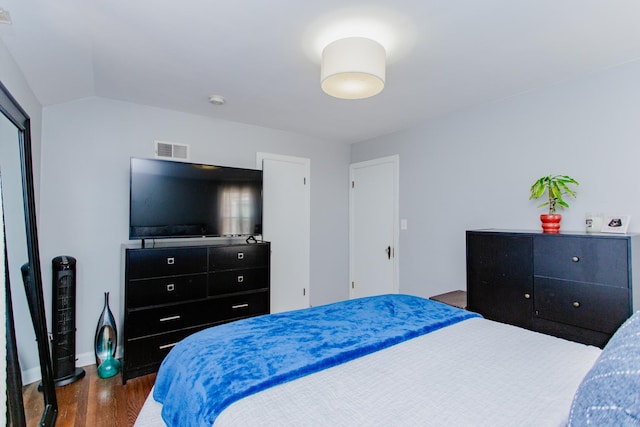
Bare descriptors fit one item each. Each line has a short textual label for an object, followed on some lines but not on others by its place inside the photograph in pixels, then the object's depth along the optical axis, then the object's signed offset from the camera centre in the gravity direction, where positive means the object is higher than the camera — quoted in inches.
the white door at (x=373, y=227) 157.3 -3.8
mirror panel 61.2 -5.5
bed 32.6 -22.1
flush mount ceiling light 69.9 +33.5
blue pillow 23.3 -13.2
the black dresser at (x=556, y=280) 76.6 -16.4
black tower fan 98.7 -30.3
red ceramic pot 92.6 -0.9
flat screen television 108.9 +7.1
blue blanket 43.8 -21.2
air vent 125.6 +27.1
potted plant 93.0 +7.8
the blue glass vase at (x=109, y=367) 103.5 -46.7
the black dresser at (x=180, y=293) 100.7 -24.6
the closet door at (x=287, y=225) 152.7 -2.7
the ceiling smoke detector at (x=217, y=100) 112.9 +42.1
